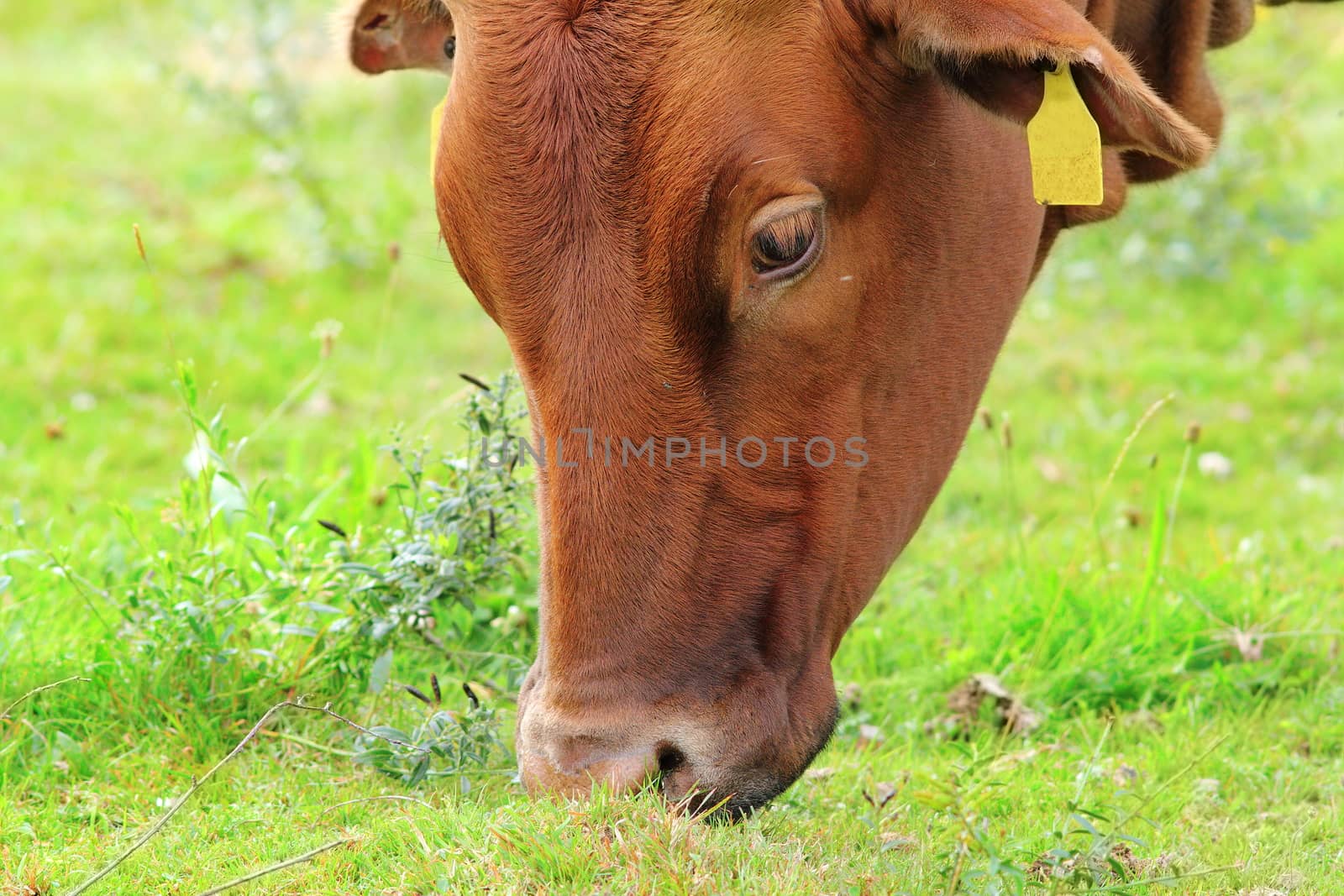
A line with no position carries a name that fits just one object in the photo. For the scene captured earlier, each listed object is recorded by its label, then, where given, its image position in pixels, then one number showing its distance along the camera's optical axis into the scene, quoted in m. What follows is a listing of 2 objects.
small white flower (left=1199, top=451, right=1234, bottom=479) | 10.91
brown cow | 4.78
